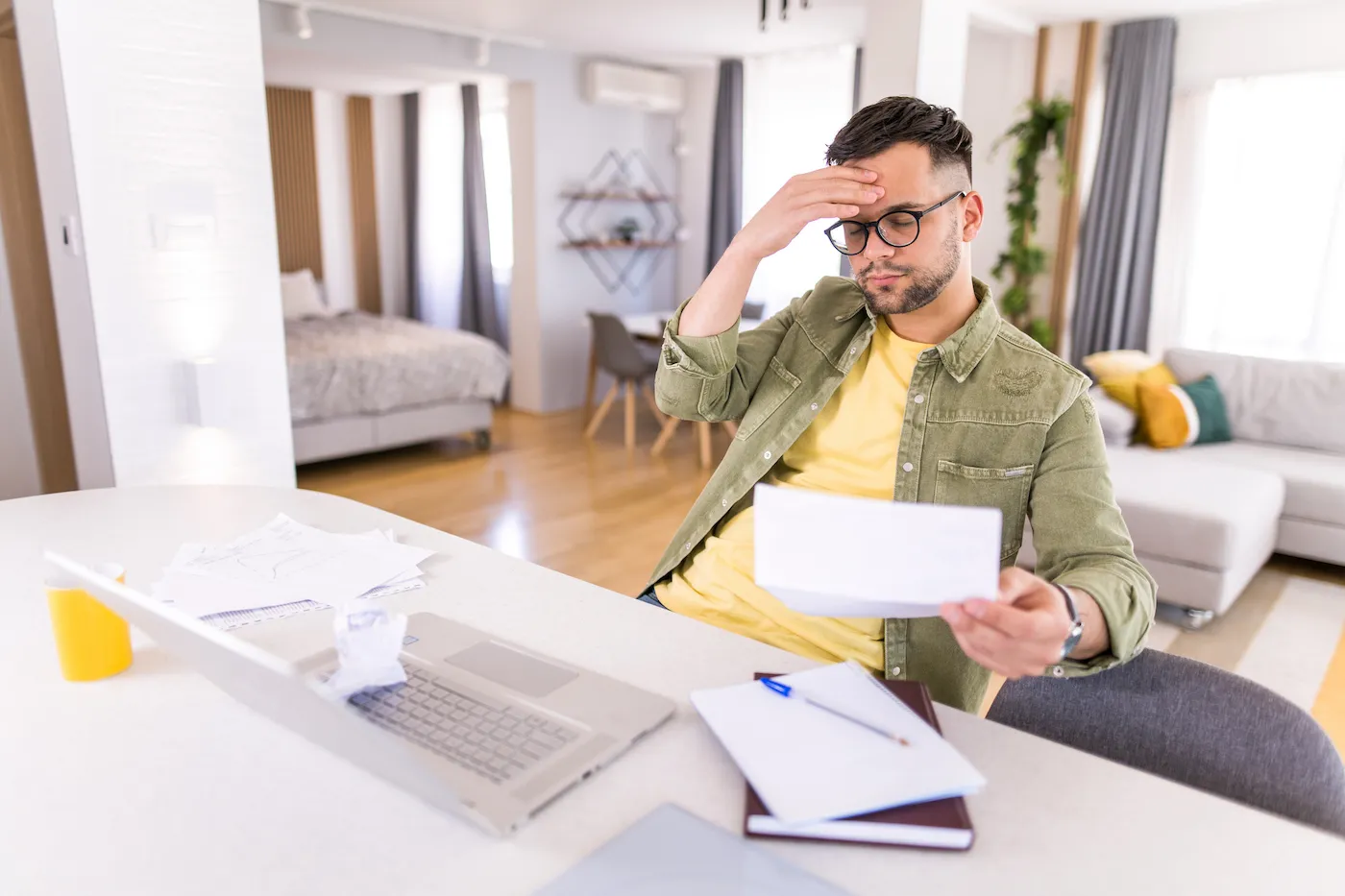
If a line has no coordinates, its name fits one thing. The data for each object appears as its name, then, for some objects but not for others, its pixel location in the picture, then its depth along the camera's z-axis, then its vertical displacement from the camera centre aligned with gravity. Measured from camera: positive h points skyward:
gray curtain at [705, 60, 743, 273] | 6.27 +0.42
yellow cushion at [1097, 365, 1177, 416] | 3.95 -0.63
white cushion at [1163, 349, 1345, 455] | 3.84 -0.68
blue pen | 0.97 -0.49
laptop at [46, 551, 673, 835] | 0.75 -0.50
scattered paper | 1.28 -0.50
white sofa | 3.03 -0.87
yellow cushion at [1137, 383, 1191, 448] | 3.83 -0.75
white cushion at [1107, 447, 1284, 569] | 2.99 -0.89
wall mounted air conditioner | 6.07 +0.88
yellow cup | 1.07 -0.46
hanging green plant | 4.94 +0.12
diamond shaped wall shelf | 6.35 +0.03
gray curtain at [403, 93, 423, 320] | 7.02 +0.30
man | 1.32 -0.26
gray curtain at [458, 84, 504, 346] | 6.47 -0.13
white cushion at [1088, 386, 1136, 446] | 3.84 -0.76
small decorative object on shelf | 6.46 -0.03
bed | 4.66 -0.82
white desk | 0.78 -0.52
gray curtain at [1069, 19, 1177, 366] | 4.83 +0.17
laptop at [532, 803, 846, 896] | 0.75 -0.51
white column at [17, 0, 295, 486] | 2.38 +0.03
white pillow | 6.21 -0.48
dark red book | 0.80 -0.50
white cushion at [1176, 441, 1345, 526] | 3.40 -0.87
